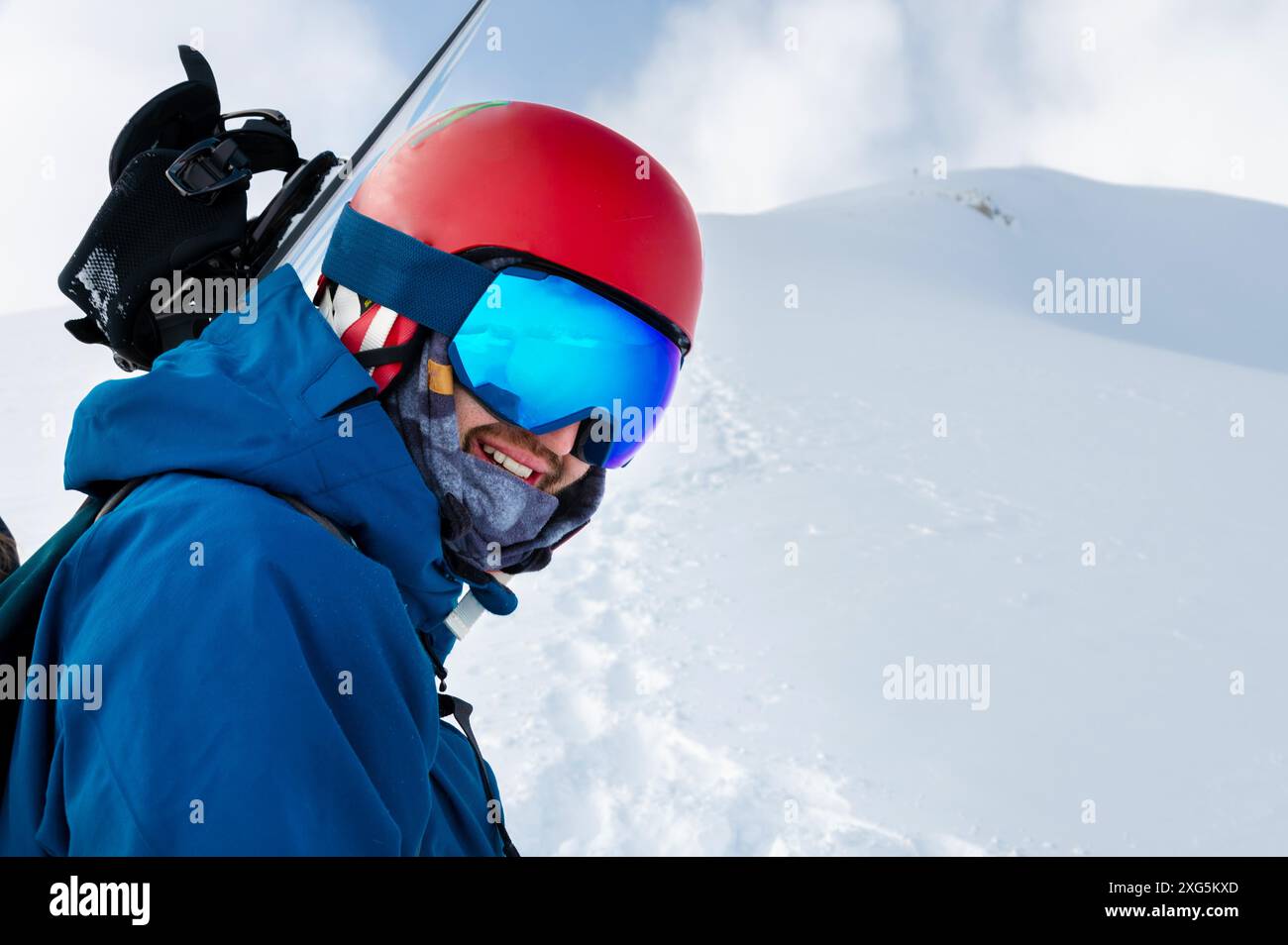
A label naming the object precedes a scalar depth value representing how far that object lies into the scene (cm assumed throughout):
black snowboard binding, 155
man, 121
